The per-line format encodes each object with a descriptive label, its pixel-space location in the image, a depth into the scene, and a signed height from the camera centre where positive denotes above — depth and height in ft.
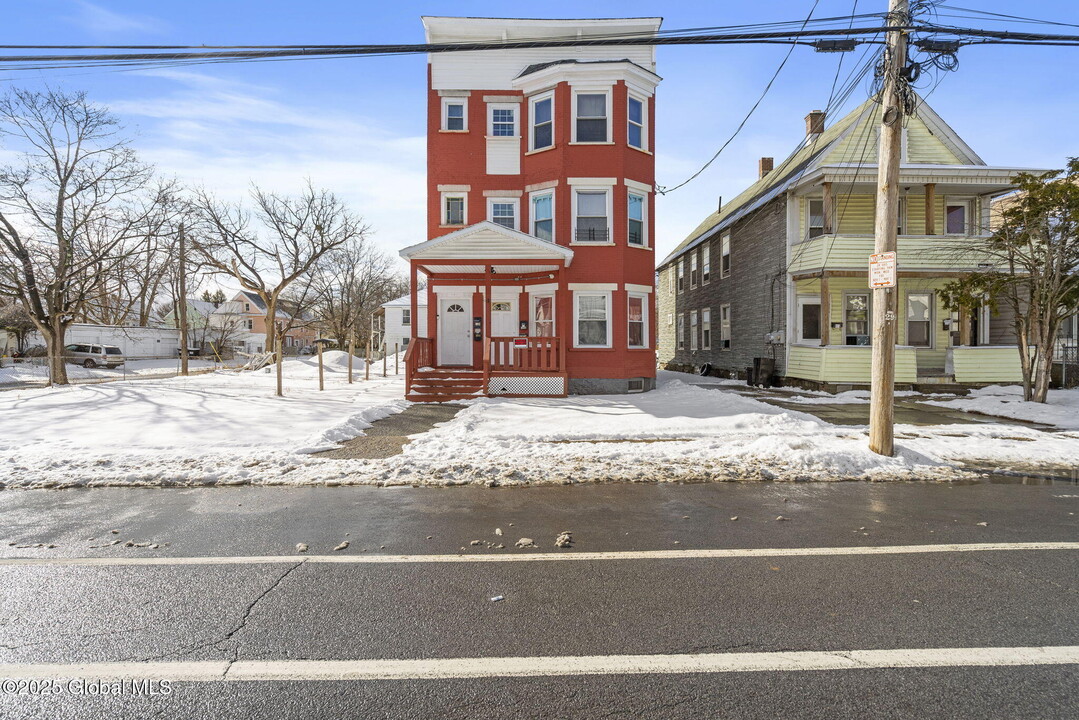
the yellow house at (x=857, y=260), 53.67 +8.74
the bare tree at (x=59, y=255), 64.59 +11.20
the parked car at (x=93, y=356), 116.57 -2.67
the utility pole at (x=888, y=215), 23.18 +5.53
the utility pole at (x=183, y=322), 86.89 +3.75
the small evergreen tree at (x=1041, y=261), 39.45 +6.15
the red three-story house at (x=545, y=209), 48.67 +13.51
